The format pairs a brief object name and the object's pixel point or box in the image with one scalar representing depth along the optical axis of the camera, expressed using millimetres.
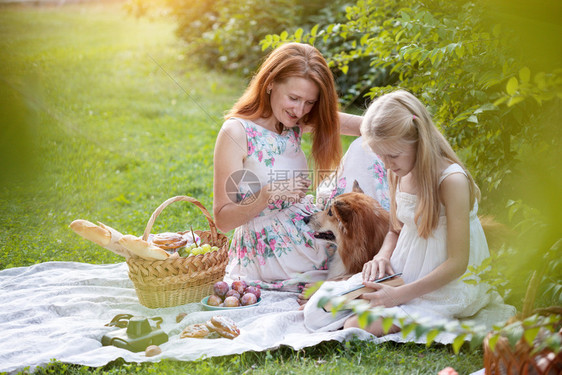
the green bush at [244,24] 7492
